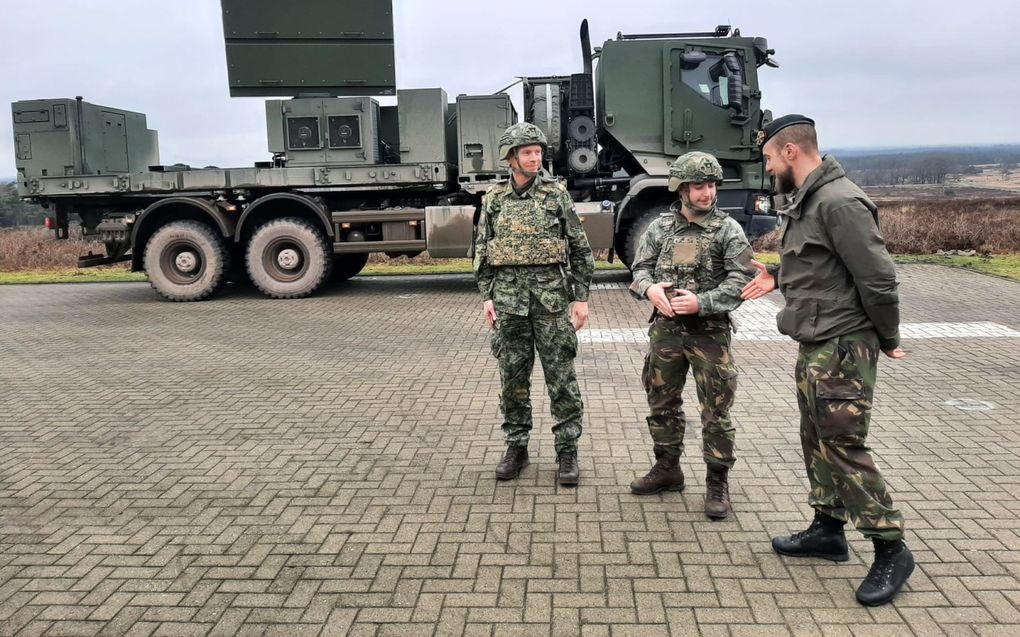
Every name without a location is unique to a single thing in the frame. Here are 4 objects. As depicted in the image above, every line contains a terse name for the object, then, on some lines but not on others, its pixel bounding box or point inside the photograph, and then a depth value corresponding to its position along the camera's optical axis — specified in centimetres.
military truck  1125
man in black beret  305
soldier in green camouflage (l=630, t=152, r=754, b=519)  383
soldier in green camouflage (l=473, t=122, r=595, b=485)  435
